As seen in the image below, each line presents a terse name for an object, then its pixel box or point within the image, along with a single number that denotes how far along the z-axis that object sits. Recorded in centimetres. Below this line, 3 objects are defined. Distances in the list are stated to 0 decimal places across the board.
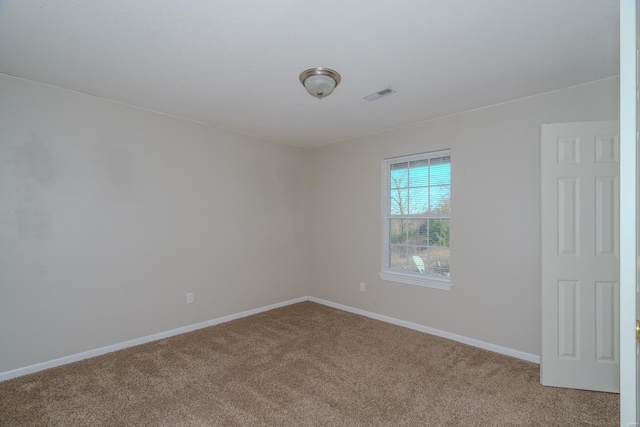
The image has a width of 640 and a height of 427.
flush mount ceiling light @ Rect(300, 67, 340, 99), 247
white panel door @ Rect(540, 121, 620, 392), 238
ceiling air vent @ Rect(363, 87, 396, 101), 288
